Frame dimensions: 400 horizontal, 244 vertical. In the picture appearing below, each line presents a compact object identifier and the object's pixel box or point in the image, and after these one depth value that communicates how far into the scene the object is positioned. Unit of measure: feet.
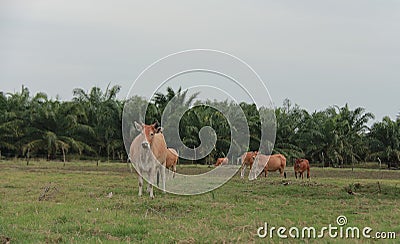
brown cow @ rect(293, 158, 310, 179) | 70.79
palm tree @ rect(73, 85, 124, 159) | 127.03
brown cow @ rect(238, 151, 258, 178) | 71.31
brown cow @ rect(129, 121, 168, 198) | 41.24
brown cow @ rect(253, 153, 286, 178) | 72.43
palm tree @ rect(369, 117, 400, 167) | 132.98
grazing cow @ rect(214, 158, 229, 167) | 79.63
